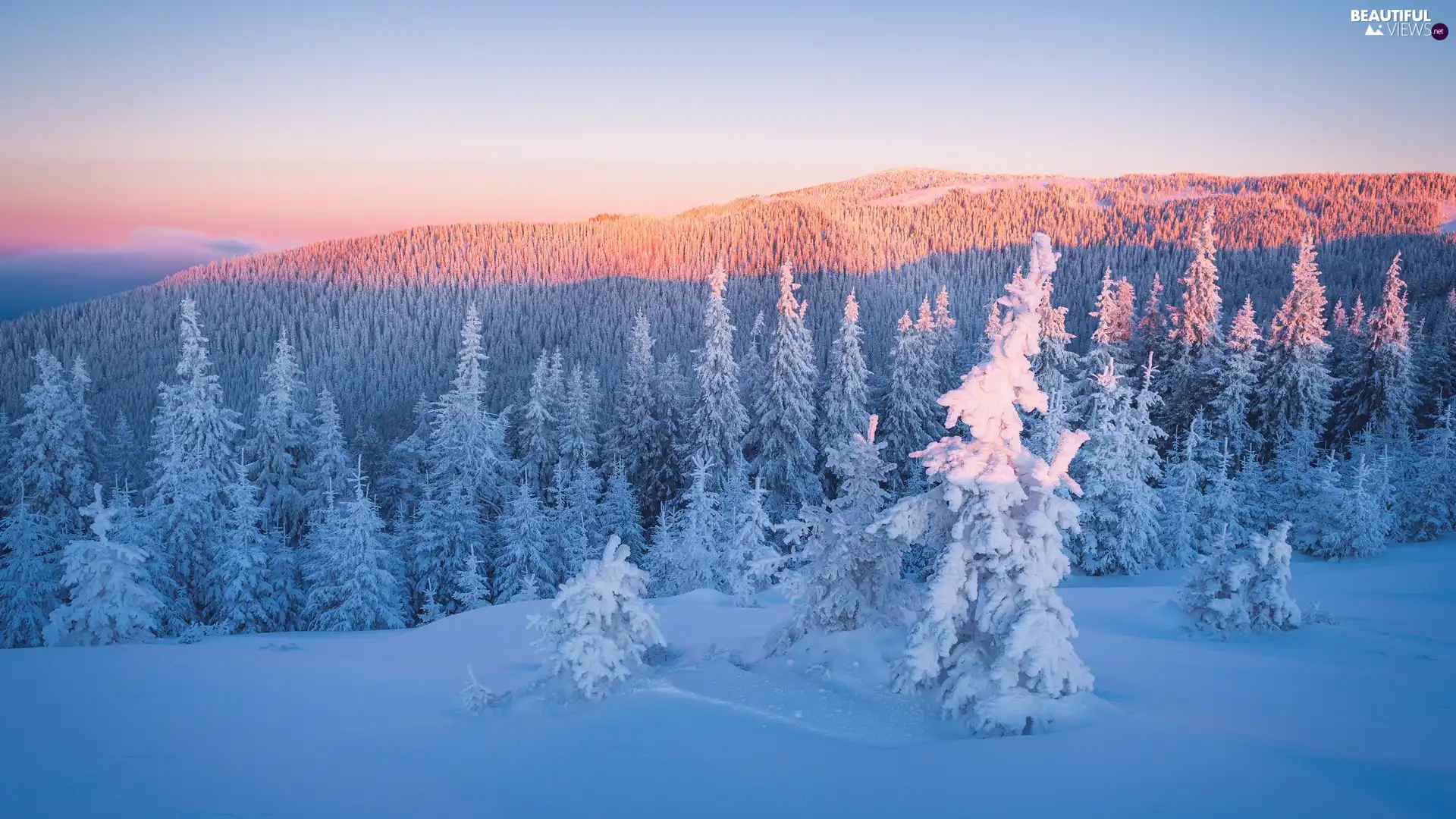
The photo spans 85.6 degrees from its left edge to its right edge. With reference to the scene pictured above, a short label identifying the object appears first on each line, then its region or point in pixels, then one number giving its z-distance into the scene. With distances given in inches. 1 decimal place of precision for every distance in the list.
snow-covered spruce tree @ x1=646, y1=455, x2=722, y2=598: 1123.3
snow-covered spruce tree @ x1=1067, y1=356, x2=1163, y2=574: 1057.5
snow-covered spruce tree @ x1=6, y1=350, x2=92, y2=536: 1200.2
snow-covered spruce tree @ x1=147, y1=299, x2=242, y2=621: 1160.2
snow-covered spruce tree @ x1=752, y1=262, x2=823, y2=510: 1498.5
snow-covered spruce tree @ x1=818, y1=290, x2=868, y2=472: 1518.2
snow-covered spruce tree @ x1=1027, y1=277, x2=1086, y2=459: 1101.7
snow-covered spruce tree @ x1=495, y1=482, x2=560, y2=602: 1299.2
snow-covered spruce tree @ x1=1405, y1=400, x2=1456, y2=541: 968.3
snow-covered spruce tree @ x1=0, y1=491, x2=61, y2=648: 1095.6
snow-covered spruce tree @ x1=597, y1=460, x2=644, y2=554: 1467.8
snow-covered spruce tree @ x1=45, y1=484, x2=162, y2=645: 711.1
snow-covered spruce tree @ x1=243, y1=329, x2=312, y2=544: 1348.4
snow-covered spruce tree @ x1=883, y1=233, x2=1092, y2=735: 362.3
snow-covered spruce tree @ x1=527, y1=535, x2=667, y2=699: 450.9
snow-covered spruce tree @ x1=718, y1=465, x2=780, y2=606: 838.5
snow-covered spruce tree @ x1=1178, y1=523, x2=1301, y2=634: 490.6
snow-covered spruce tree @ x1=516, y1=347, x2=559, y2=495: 1600.6
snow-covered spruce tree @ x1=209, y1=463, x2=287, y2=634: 1137.4
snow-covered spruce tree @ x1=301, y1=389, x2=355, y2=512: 1407.5
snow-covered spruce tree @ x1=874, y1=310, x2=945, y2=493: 1526.8
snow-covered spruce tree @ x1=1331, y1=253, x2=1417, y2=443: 1430.9
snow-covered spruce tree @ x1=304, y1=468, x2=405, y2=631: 1134.4
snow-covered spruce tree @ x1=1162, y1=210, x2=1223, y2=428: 1485.0
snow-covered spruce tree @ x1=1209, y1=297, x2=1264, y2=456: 1402.6
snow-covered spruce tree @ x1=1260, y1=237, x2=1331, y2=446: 1414.9
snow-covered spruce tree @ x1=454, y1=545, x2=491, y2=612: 1202.0
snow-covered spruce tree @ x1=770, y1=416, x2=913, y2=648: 502.0
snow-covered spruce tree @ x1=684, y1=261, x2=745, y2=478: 1494.8
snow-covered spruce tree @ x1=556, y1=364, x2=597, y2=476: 1578.5
